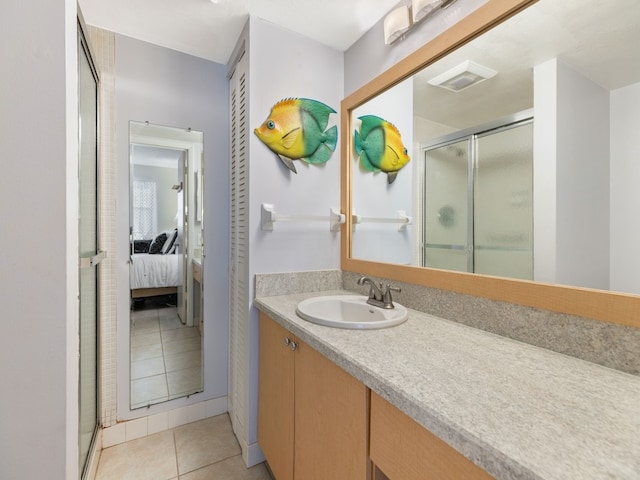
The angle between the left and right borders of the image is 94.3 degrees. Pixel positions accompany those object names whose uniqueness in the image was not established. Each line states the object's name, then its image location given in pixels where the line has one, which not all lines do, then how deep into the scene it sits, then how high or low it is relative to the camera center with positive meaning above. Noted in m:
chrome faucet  1.26 -0.25
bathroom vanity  0.46 -0.32
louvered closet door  1.56 -0.10
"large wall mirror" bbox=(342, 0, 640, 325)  0.77 +0.28
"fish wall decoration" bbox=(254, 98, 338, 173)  1.53 +0.58
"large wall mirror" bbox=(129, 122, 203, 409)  1.71 -0.14
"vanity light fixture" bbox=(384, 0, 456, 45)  1.19 +0.95
